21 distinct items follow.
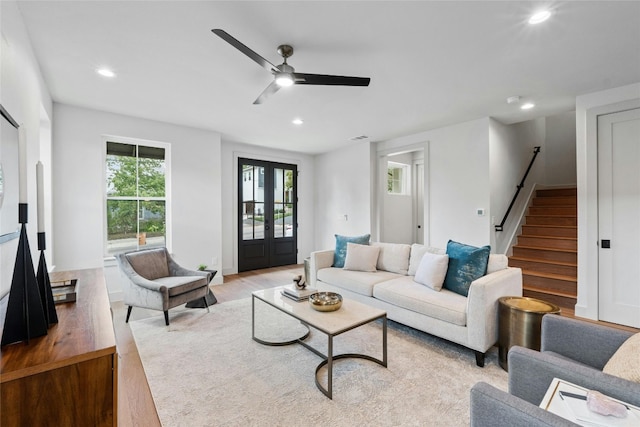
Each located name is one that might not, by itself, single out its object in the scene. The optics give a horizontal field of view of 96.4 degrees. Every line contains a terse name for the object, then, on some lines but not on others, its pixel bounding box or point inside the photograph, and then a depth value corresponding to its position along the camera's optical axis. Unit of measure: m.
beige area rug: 1.79
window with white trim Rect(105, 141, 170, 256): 4.16
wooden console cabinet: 0.96
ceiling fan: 2.22
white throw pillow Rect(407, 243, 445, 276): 3.32
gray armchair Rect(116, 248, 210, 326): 3.03
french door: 5.91
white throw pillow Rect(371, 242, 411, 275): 3.51
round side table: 2.13
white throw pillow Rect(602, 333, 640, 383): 1.12
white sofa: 2.30
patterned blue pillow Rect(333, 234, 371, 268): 3.94
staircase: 3.80
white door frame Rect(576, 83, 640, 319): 3.30
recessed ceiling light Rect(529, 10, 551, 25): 1.96
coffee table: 2.00
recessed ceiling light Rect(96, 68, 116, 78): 2.75
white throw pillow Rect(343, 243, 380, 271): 3.64
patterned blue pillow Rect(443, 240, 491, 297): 2.68
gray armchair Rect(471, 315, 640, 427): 1.00
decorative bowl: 2.31
